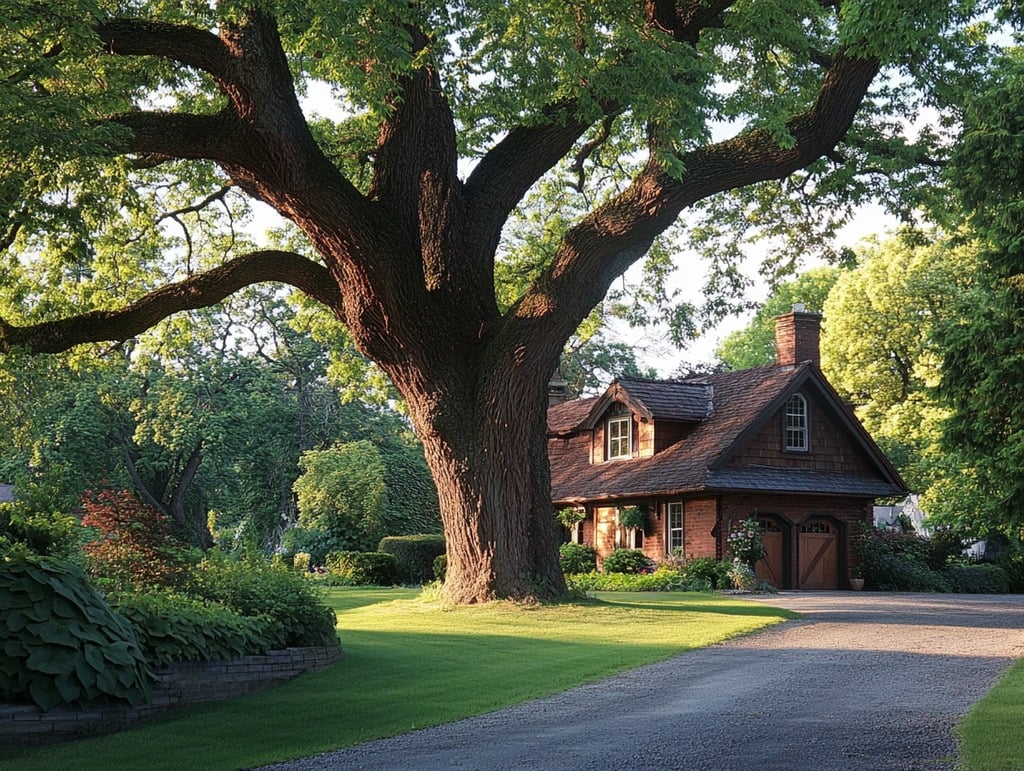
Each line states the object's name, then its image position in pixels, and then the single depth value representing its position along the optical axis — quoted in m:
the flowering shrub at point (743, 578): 29.91
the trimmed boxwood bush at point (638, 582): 29.67
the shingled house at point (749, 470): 32.78
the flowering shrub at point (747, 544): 31.42
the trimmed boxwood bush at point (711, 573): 30.39
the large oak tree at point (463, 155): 15.30
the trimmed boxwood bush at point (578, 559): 35.88
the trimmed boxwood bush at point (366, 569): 35.41
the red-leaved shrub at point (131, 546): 13.40
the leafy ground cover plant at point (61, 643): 9.22
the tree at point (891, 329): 45.34
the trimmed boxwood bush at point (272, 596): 12.45
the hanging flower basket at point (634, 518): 34.50
